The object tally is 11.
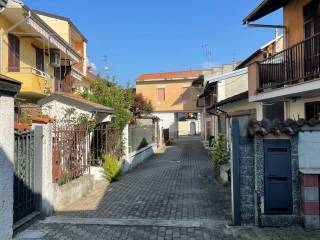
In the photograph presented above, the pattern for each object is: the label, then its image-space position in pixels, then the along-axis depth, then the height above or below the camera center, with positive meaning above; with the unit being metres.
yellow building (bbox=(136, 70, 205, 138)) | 39.46 +4.63
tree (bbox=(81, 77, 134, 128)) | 11.99 +1.43
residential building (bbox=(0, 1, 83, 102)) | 11.87 +4.23
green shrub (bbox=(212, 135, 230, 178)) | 9.23 -1.00
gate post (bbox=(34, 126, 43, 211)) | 5.51 -0.79
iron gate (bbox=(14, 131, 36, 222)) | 4.95 -0.94
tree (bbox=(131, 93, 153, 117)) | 24.63 +2.05
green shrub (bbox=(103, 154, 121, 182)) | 9.39 -1.51
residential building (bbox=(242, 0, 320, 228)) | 4.77 -0.86
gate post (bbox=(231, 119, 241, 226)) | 5.04 -0.83
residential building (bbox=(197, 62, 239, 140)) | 21.46 +2.56
